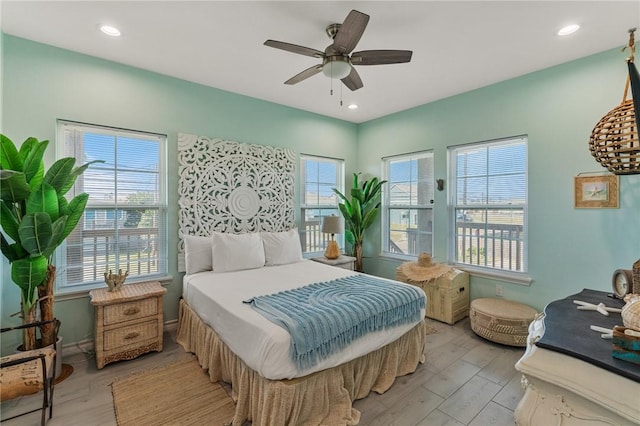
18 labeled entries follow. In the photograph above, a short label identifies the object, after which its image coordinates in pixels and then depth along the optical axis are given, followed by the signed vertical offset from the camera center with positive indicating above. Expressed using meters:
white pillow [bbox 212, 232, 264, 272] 3.09 -0.47
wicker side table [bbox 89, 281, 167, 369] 2.42 -1.00
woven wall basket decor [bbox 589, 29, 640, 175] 1.22 +0.32
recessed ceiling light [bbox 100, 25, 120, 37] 2.31 +1.51
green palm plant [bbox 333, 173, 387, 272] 4.55 +0.01
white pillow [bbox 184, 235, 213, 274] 3.08 -0.48
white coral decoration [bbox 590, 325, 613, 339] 1.19 -0.52
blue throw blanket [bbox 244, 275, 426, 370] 1.75 -0.70
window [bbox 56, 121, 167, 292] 2.76 +0.03
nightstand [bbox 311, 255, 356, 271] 4.04 -0.72
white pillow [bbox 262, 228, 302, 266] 3.49 -0.46
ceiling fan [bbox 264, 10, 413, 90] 1.87 +1.18
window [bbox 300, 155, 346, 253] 4.41 +0.25
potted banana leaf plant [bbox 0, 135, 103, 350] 2.06 -0.06
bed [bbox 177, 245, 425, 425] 1.67 -1.07
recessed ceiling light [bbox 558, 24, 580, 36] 2.27 +1.51
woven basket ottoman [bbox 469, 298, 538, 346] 2.76 -1.10
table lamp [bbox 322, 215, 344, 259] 4.14 -0.25
